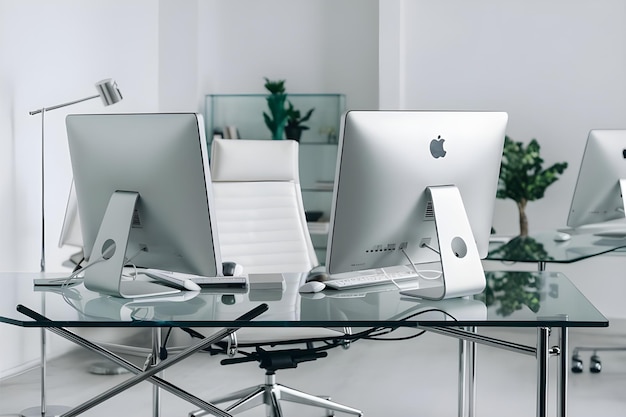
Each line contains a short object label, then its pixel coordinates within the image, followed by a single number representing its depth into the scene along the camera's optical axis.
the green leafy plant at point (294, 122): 5.71
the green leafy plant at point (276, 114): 5.66
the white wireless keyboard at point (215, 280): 2.53
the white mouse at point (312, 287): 2.42
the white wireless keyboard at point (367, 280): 2.48
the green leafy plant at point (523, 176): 5.11
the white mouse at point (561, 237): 3.75
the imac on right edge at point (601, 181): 3.55
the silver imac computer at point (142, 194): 2.22
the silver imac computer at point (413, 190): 2.23
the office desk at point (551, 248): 3.24
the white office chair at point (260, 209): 3.54
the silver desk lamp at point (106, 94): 4.01
